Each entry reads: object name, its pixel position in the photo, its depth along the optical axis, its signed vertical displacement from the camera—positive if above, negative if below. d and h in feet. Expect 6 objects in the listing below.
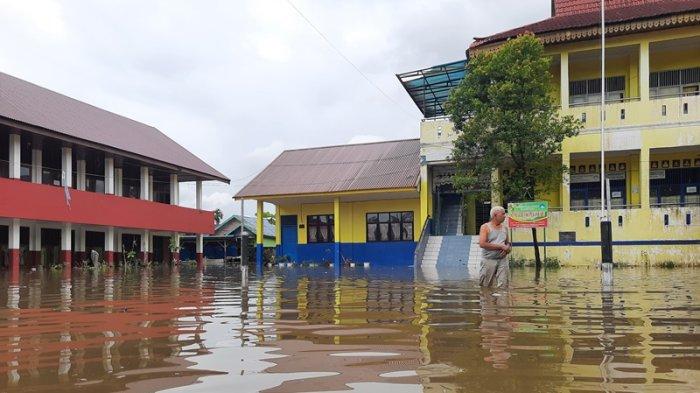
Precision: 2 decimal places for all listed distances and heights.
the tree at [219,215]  179.15 +1.17
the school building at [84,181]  68.74 +5.75
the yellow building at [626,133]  73.92 +11.09
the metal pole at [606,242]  40.85 -1.90
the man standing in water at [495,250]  28.27 -1.63
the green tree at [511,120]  71.41 +11.93
